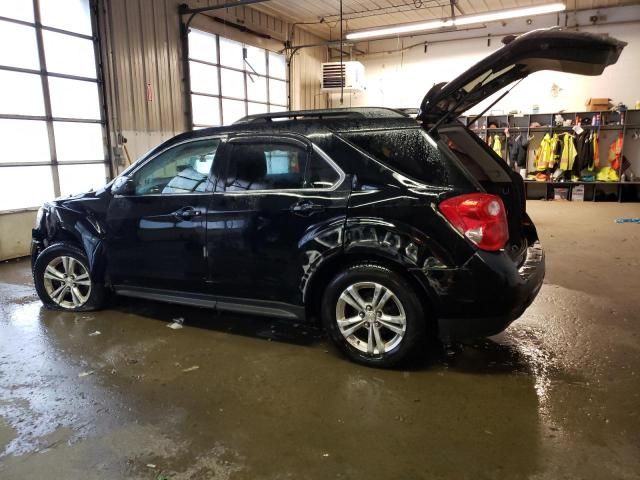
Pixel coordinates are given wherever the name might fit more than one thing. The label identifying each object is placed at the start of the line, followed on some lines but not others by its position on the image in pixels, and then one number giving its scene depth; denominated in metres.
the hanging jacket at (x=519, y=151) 11.77
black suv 2.53
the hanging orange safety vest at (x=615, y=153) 10.96
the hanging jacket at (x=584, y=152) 11.21
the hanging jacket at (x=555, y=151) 11.41
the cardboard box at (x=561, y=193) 11.77
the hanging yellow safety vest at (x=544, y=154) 11.45
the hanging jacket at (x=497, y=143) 12.18
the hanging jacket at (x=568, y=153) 11.21
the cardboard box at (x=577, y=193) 11.55
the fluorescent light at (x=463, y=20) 9.13
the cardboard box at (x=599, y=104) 10.96
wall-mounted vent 12.25
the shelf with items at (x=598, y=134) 11.08
